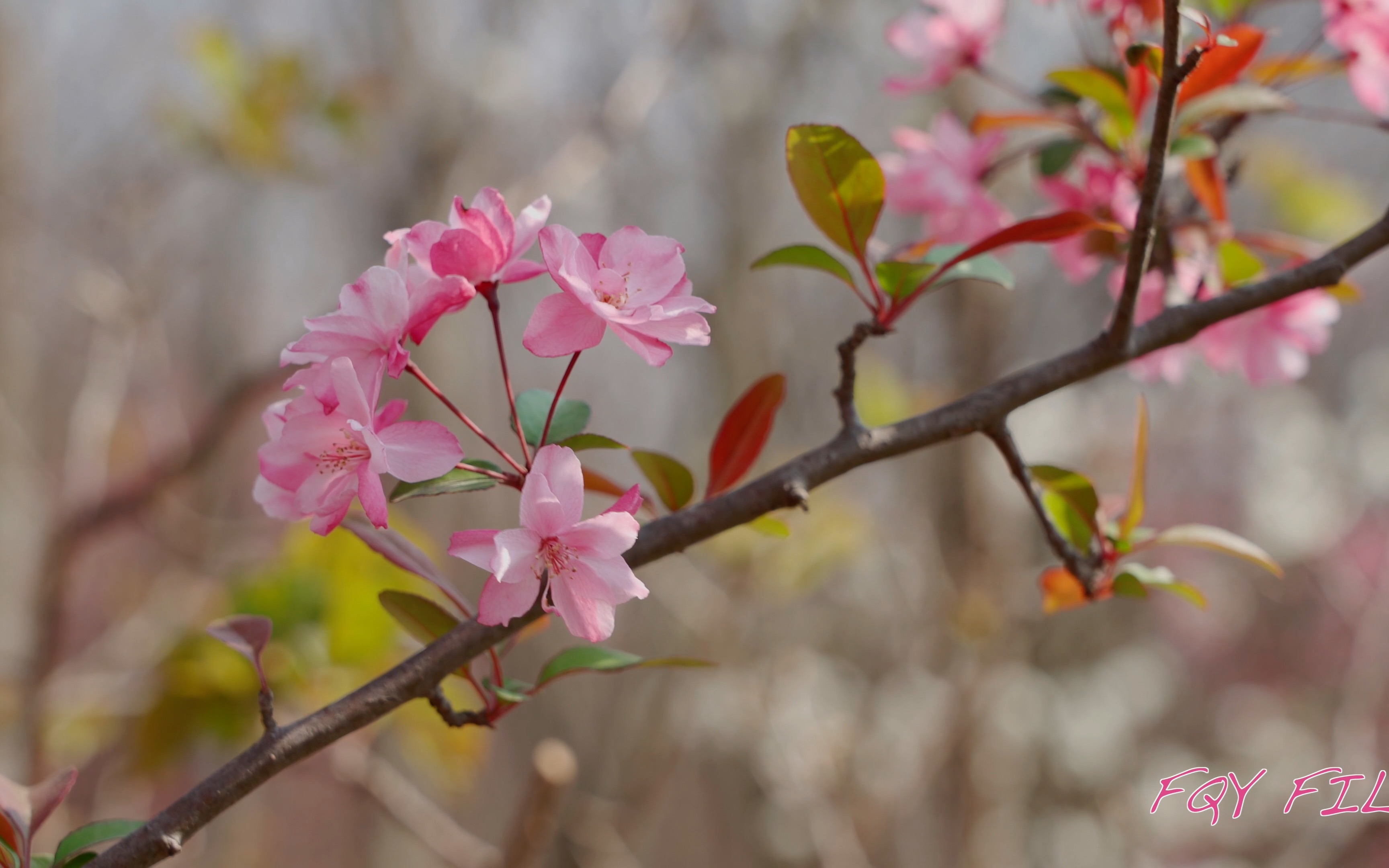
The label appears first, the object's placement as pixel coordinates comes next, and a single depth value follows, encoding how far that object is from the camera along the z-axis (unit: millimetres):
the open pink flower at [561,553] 1191
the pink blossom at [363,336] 1195
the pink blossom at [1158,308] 1316
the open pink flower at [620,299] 1195
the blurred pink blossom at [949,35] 1377
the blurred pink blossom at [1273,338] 1338
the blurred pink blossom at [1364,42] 1316
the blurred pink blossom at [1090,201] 1317
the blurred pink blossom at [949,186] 1331
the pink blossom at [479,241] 1202
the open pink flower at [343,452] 1189
